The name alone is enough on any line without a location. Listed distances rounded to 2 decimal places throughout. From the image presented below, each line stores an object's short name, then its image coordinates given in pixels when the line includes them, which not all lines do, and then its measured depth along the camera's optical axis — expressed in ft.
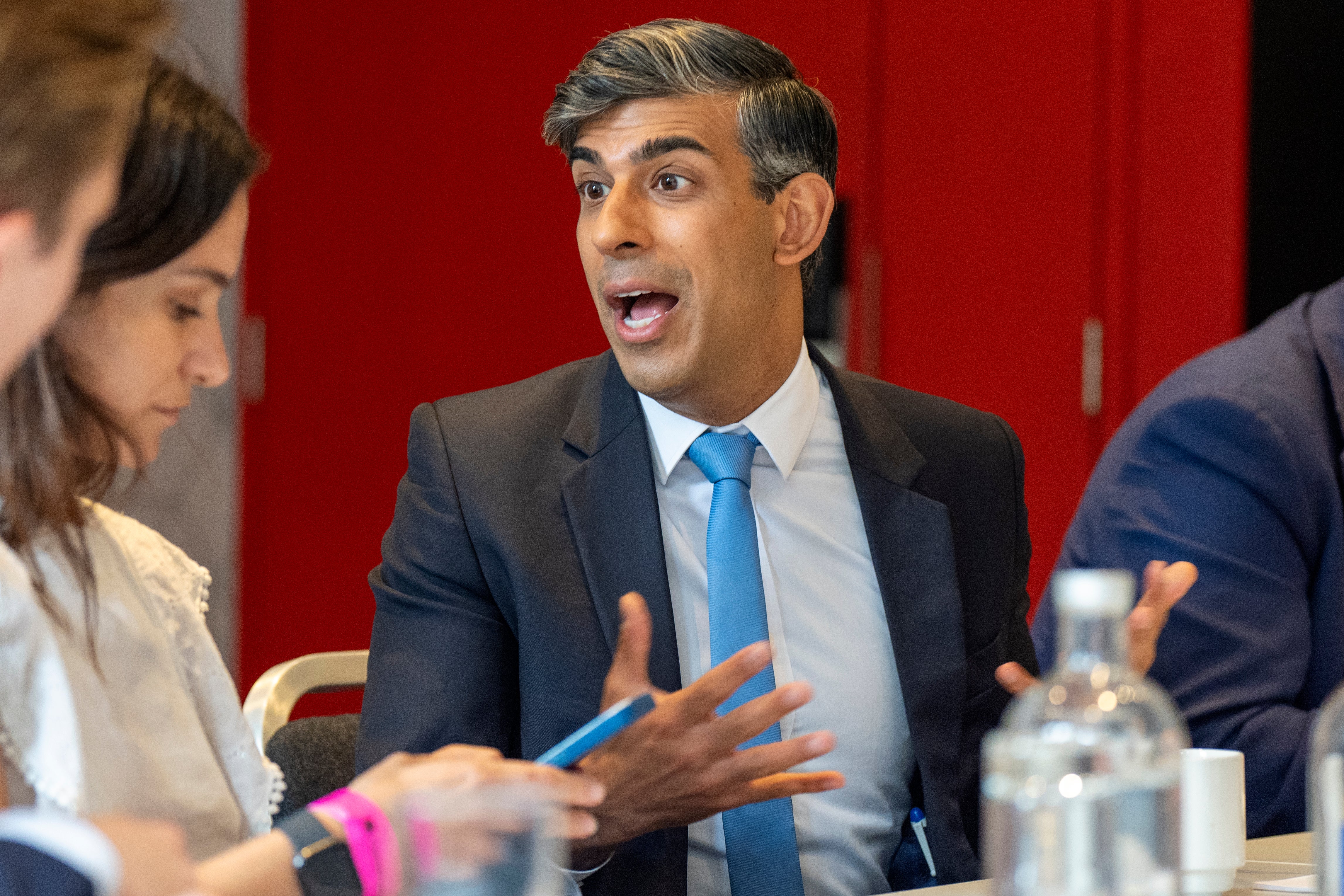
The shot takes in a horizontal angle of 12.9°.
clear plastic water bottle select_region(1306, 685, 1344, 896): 10.78
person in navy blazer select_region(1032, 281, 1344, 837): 12.19
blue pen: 11.98
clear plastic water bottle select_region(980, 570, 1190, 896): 10.74
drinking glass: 8.47
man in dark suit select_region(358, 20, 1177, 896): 11.92
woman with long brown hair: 11.07
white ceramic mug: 11.22
